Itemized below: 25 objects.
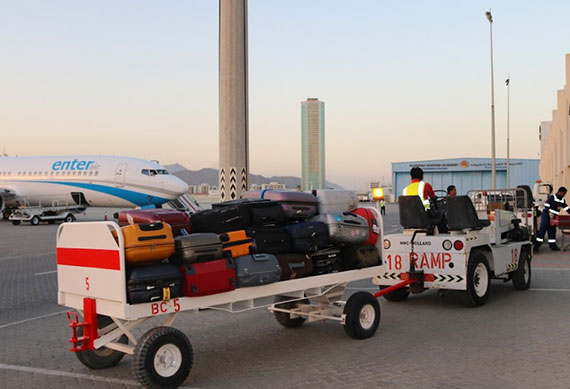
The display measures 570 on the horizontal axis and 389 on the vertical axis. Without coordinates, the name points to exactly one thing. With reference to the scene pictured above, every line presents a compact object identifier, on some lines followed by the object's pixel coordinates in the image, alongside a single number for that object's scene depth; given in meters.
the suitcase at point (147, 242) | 5.48
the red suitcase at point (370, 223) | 7.96
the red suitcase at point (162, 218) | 6.36
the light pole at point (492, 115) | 43.56
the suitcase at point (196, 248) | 5.88
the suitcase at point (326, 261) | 7.30
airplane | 34.41
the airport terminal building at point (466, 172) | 90.50
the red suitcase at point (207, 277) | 5.81
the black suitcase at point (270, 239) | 6.74
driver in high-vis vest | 10.05
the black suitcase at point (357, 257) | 7.71
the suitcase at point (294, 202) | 7.48
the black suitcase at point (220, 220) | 6.61
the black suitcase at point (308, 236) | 7.04
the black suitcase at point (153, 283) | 5.47
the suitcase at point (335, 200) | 7.89
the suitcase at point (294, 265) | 6.83
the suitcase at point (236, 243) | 6.35
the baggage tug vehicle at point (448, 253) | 9.37
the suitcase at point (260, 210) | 6.96
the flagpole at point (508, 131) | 60.77
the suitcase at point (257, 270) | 6.26
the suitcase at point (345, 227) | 7.45
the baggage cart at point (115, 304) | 5.52
